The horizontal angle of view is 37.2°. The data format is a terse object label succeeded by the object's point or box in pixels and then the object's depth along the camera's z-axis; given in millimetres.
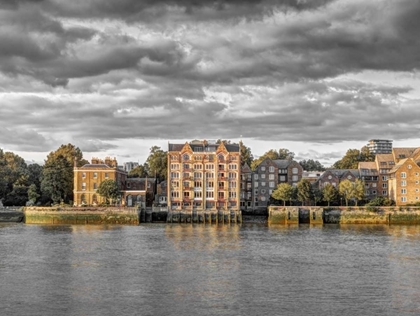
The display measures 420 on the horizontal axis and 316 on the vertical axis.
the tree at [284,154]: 191275
